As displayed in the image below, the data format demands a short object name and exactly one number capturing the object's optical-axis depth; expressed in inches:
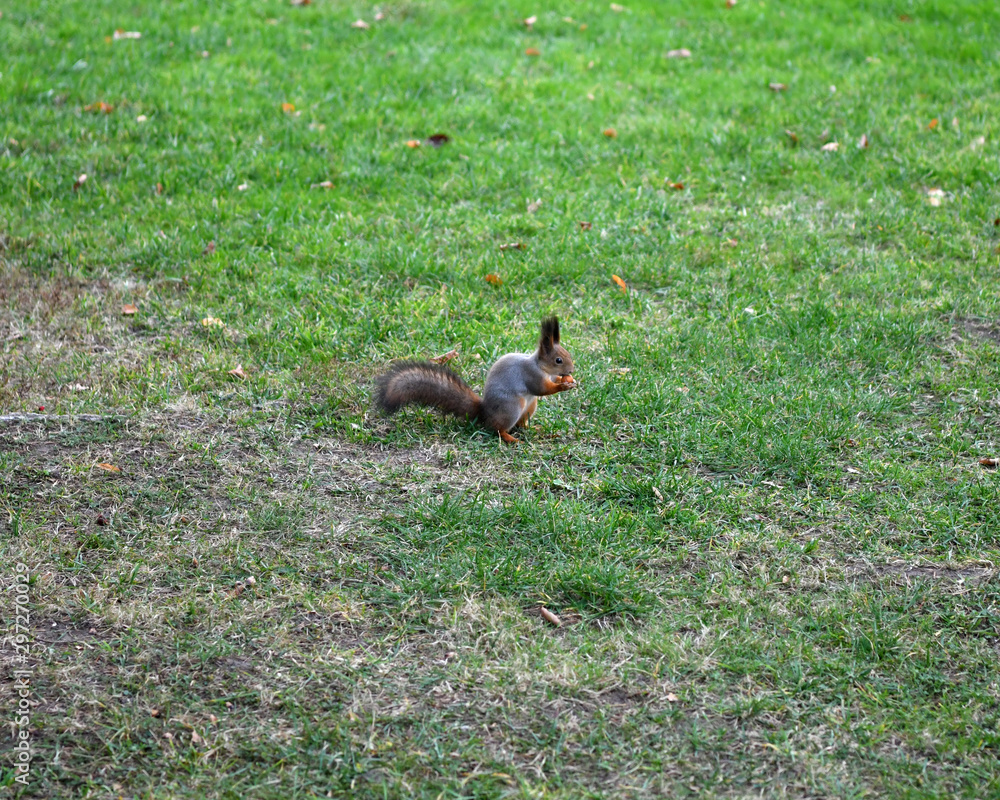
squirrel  301.6
